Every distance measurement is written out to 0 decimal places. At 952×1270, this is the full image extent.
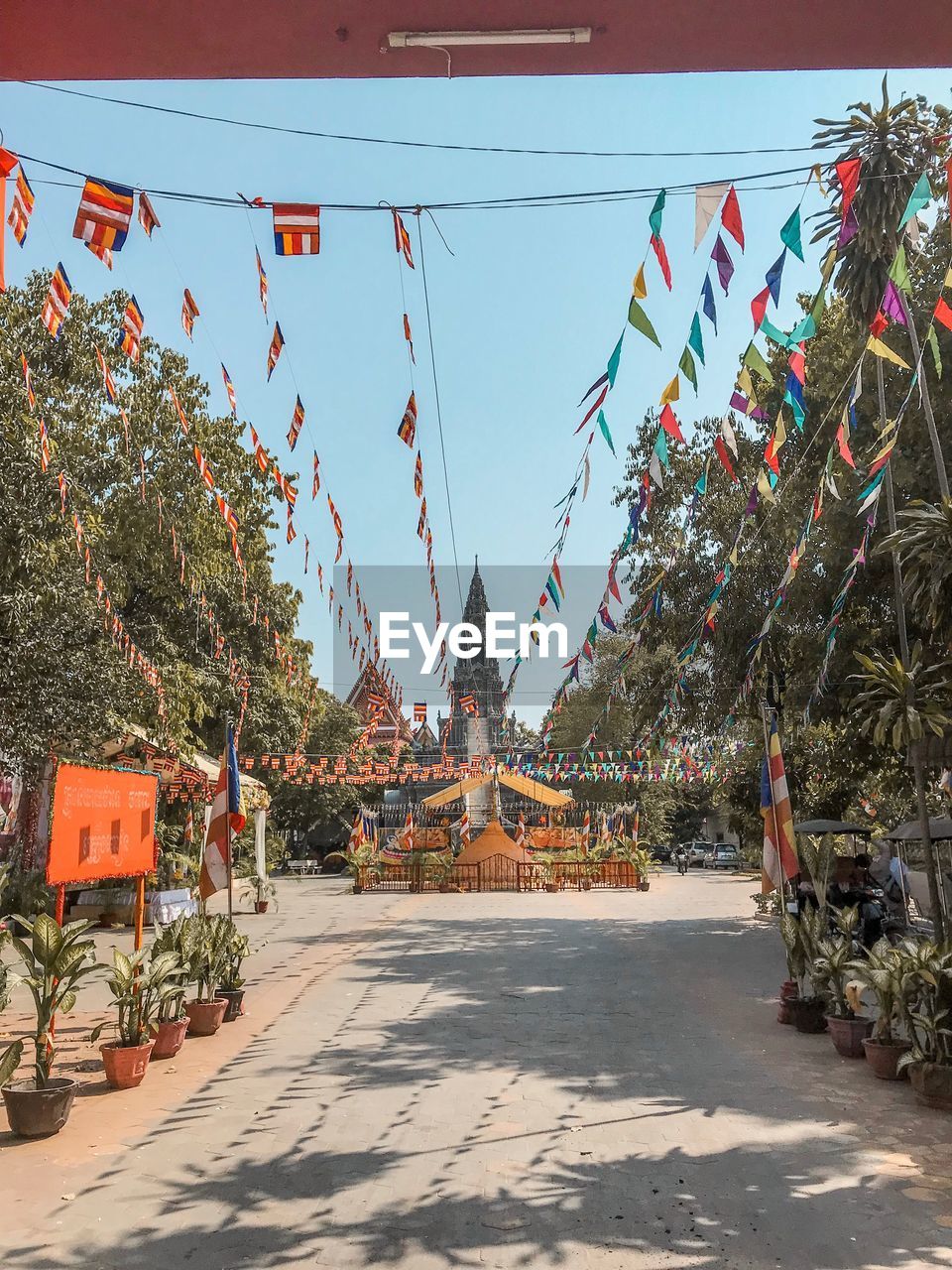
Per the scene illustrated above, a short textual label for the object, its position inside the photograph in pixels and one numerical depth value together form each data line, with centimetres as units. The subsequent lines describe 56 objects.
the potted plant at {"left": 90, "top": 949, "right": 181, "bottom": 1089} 771
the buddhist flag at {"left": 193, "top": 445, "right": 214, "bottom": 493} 1291
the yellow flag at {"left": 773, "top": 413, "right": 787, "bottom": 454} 825
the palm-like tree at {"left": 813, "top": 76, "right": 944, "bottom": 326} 1002
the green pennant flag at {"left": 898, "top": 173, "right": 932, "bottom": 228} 605
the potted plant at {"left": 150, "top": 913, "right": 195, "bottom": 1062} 863
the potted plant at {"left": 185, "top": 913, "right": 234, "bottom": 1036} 958
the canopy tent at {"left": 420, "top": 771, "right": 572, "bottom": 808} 3416
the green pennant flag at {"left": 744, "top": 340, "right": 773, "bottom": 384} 699
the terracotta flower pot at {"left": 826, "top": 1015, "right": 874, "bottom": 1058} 844
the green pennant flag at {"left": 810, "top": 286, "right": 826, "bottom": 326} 671
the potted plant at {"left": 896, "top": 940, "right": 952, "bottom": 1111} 688
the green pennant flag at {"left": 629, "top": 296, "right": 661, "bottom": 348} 612
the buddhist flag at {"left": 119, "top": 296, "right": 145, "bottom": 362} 956
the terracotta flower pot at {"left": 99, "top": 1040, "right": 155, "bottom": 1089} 769
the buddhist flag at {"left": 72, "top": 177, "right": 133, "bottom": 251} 650
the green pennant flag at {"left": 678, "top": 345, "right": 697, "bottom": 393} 679
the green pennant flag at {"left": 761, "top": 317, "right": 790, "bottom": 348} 671
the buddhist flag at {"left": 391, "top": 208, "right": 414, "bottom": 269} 720
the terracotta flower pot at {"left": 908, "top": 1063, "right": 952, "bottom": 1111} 682
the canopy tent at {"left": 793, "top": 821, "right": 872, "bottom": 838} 1838
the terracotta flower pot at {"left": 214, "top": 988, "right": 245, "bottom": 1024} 1023
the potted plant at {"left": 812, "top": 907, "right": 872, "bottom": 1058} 845
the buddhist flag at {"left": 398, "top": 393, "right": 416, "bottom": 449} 993
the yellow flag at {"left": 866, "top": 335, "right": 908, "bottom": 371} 701
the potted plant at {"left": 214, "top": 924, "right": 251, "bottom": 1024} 1026
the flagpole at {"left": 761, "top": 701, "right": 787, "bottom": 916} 1044
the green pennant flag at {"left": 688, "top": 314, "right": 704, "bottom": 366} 672
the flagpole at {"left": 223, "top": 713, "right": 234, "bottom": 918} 1120
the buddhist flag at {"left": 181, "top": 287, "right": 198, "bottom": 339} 922
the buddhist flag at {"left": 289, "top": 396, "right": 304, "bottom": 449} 1028
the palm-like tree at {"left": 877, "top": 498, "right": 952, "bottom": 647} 935
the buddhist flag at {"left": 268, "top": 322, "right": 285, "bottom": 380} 883
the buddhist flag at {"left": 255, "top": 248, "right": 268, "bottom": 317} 815
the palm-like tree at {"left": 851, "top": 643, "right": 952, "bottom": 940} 999
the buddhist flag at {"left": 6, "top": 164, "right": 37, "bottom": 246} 703
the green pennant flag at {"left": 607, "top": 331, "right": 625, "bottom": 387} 659
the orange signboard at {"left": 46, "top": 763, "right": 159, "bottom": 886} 795
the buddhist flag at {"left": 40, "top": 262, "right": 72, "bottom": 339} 916
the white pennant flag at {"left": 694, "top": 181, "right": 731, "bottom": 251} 581
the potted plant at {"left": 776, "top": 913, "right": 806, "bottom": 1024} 963
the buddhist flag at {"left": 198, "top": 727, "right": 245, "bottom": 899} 1104
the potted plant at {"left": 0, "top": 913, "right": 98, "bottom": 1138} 641
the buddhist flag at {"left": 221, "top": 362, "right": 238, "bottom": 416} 994
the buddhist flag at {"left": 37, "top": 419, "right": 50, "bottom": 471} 1382
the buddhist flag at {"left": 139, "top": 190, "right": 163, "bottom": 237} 679
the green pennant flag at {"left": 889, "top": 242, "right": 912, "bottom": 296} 686
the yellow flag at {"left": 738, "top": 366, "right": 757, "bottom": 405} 749
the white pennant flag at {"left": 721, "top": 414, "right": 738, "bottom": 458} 900
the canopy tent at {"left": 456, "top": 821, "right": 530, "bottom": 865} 3036
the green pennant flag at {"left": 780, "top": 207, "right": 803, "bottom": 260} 604
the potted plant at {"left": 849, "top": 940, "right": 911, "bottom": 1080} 745
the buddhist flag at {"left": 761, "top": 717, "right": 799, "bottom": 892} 1031
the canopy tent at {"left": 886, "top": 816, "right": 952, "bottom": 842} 1511
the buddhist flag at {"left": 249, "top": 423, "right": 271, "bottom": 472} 1201
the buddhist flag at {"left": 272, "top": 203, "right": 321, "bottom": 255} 647
